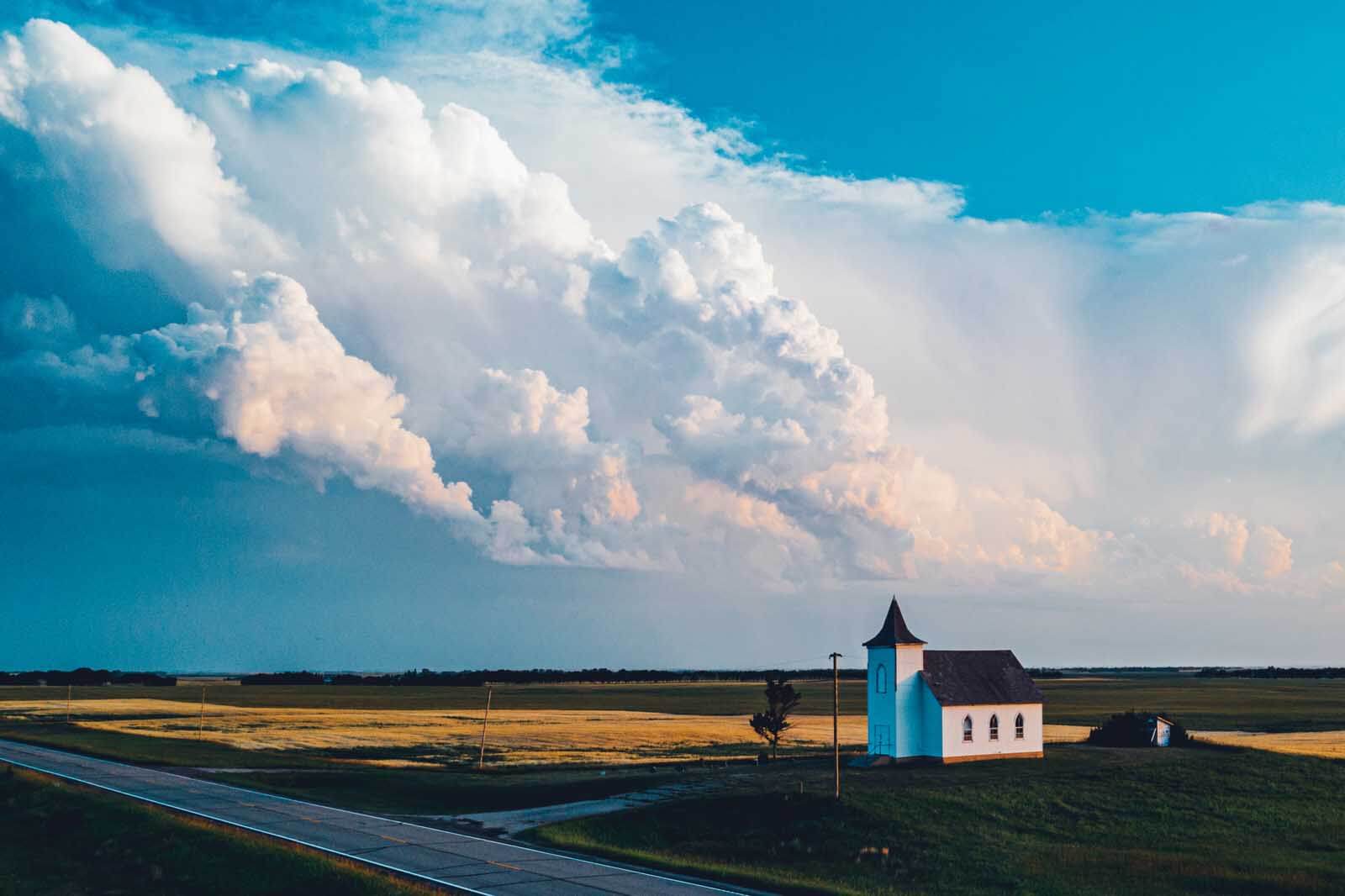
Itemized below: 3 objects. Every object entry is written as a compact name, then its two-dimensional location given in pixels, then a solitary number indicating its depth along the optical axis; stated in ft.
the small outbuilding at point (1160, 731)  264.52
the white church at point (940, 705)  216.95
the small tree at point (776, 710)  264.72
